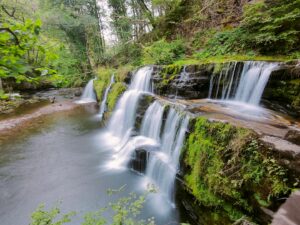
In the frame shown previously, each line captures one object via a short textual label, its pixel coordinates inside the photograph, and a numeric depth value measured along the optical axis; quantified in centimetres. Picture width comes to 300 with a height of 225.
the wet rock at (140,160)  514
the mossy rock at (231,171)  256
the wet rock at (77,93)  1642
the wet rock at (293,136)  289
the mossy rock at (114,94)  930
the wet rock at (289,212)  188
